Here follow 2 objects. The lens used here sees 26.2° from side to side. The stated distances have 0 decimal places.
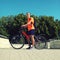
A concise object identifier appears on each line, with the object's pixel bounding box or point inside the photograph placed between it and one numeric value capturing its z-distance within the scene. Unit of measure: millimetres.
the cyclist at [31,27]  5551
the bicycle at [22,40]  5612
